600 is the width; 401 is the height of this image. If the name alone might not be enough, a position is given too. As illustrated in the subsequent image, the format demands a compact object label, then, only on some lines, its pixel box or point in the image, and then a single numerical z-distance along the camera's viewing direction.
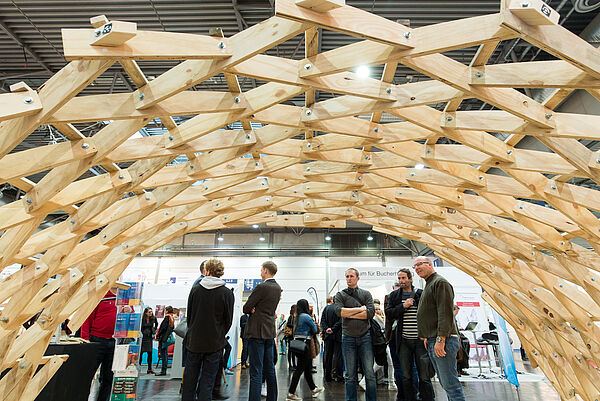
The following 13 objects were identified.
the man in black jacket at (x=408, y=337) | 4.88
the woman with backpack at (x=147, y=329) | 10.64
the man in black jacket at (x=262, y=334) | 4.75
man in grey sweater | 4.92
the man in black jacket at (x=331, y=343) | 7.65
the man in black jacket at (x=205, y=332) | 4.19
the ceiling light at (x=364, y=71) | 6.41
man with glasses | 4.09
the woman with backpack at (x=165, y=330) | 9.98
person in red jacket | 5.46
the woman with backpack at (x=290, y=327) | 8.32
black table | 4.85
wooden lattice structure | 2.43
